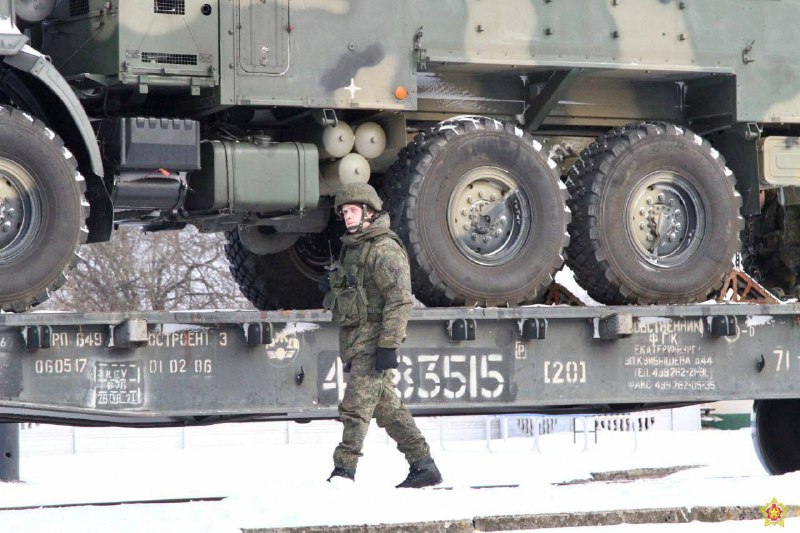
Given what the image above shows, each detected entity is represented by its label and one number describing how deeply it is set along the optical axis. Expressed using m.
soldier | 15.85
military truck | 16.75
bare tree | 57.28
